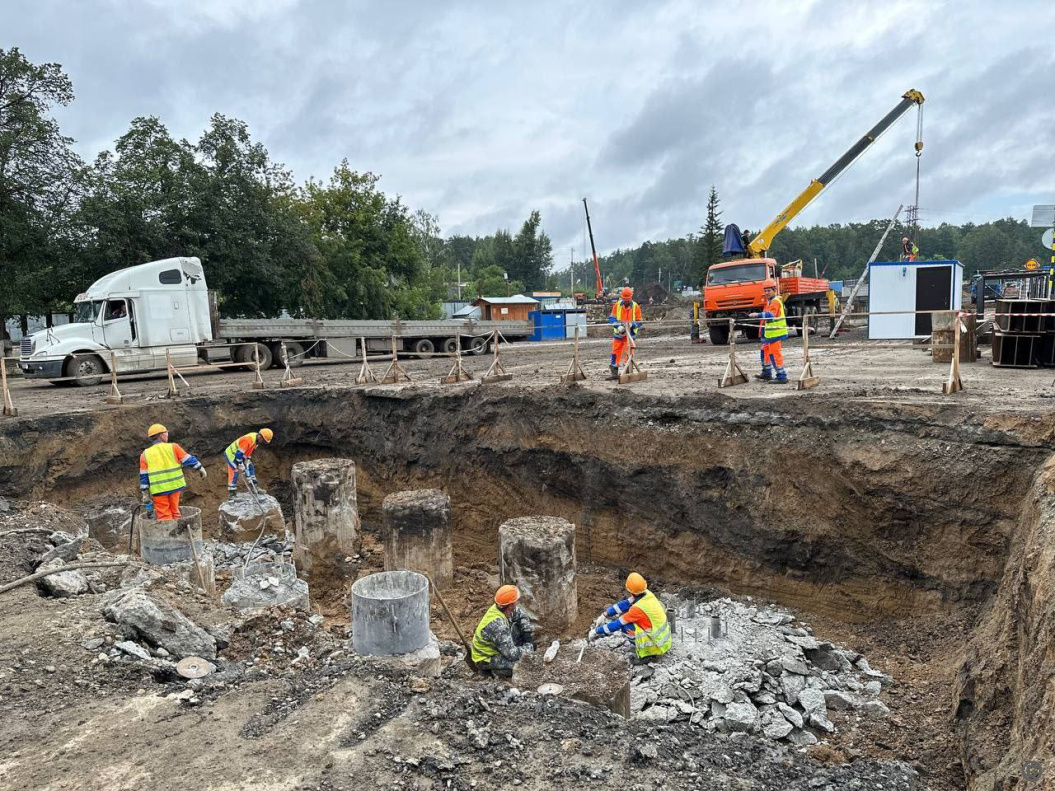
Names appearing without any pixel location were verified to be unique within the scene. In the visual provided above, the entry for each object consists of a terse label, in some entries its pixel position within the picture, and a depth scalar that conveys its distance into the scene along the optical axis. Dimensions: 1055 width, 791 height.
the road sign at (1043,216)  15.11
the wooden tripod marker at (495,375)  12.21
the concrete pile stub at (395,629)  5.48
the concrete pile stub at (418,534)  9.14
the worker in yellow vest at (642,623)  6.61
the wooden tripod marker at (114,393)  12.43
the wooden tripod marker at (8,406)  11.33
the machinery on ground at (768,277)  17.95
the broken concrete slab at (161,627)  4.89
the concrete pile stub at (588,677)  4.89
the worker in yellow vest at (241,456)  10.36
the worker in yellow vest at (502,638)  6.21
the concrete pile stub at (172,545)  7.61
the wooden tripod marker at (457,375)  13.01
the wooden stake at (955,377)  7.91
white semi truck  16.05
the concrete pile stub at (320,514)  9.79
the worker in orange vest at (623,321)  10.48
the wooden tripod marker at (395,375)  13.66
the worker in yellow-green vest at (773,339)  9.99
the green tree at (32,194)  20.12
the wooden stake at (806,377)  9.07
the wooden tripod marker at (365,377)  13.80
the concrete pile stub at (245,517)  10.66
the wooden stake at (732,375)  9.86
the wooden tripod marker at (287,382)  13.84
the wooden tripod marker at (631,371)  10.88
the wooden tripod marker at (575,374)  11.03
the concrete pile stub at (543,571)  7.91
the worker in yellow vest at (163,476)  7.88
